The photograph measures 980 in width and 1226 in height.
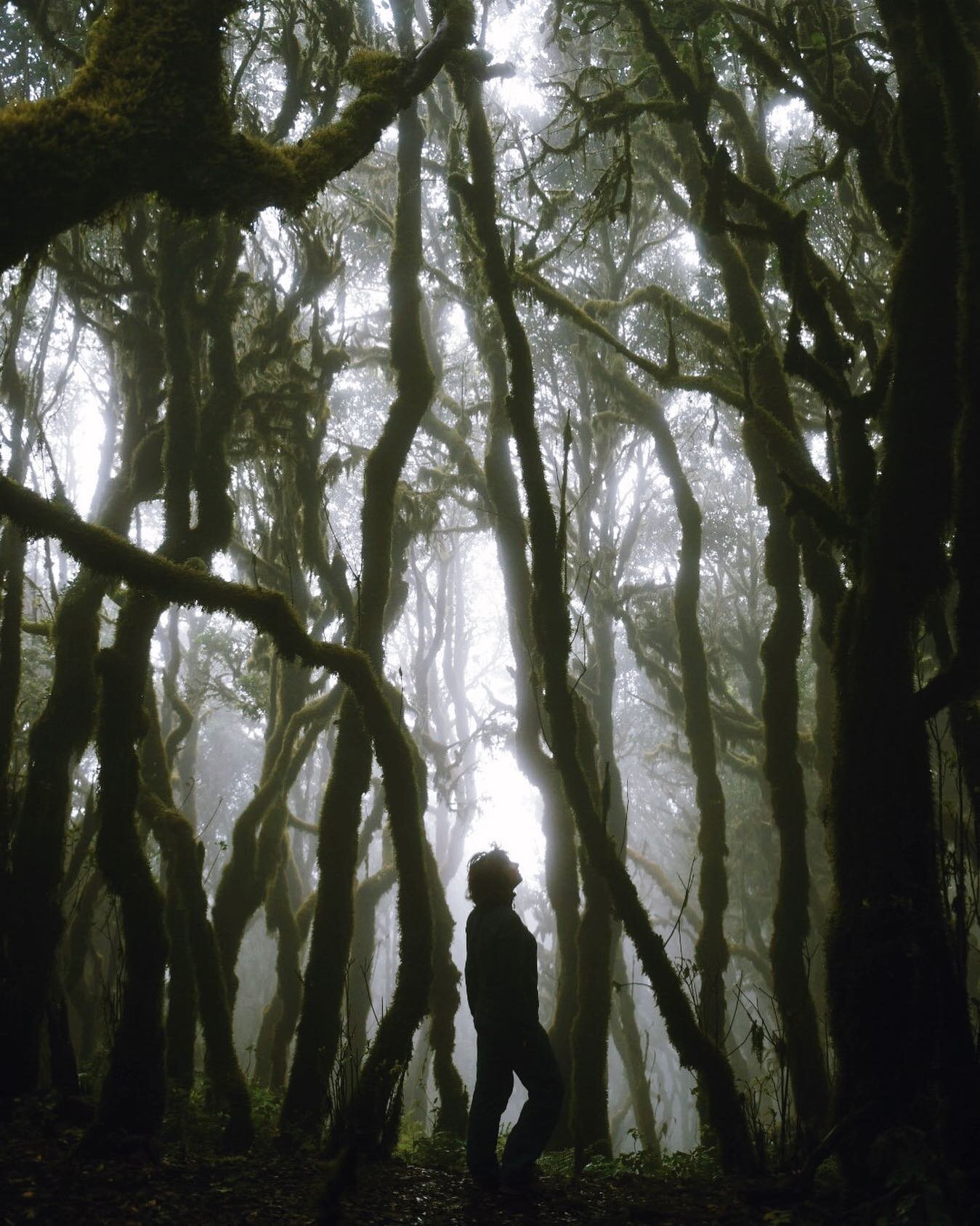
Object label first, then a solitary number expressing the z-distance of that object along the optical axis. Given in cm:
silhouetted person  419
